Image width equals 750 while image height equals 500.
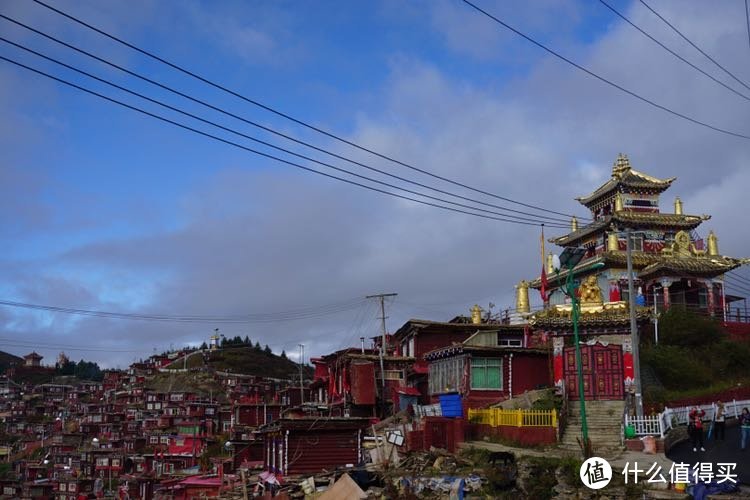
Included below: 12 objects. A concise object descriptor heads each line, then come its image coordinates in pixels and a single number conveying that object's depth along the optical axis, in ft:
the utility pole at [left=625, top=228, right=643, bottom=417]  99.40
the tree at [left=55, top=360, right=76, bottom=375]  585.92
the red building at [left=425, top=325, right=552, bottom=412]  124.67
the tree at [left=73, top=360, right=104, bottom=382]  616.88
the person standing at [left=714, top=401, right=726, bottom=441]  85.61
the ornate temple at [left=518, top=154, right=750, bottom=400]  121.08
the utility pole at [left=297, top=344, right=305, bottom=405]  231.30
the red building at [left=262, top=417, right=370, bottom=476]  123.13
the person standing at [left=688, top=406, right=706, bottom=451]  82.02
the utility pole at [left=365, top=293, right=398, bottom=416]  159.15
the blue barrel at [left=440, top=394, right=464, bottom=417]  114.11
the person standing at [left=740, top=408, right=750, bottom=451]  80.08
